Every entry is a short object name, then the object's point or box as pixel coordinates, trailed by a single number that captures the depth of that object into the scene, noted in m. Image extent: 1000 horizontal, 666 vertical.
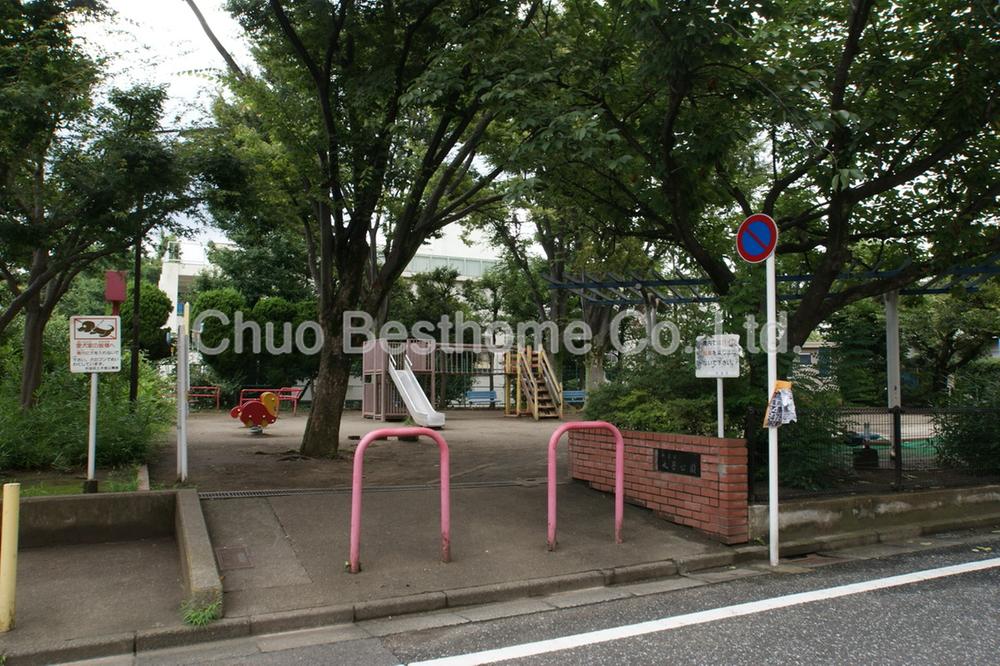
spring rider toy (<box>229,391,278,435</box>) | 15.08
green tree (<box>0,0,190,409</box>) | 8.30
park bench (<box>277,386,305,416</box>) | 23.54
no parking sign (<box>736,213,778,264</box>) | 6.97
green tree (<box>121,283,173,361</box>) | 24.45
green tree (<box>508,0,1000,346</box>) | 7.49
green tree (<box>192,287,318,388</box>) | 25.00
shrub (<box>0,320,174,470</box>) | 8.70
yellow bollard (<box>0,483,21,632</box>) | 4.58
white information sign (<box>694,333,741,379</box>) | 7.16
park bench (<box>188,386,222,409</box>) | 24.19
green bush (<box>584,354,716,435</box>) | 7.97
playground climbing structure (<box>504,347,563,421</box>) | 22.84
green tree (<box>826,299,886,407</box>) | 9.46
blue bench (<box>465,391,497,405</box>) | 30.25
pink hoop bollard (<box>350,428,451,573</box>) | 5.76
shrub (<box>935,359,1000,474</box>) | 9.22
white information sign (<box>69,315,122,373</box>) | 7.27
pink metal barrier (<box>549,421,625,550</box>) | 6.51
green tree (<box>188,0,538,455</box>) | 9.14
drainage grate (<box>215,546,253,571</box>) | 5.81
